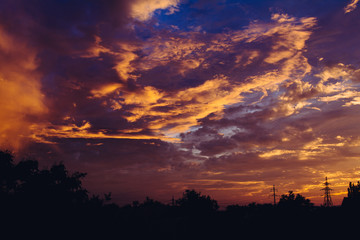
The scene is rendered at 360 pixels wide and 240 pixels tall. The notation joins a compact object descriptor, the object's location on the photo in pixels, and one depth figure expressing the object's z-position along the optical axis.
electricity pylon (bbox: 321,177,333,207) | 85.73
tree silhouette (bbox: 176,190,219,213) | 52.72
